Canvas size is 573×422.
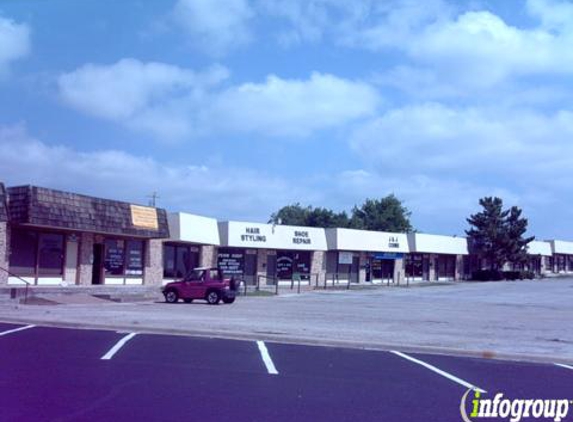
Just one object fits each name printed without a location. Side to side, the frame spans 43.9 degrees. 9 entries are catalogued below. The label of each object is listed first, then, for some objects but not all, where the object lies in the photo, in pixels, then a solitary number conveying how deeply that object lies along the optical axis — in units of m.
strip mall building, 30.92
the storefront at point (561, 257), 87.06
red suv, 31.89
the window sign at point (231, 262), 45.06
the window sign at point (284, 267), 49.66
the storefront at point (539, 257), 78.88
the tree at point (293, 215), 103.50
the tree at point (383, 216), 101.19
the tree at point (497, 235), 70.81
